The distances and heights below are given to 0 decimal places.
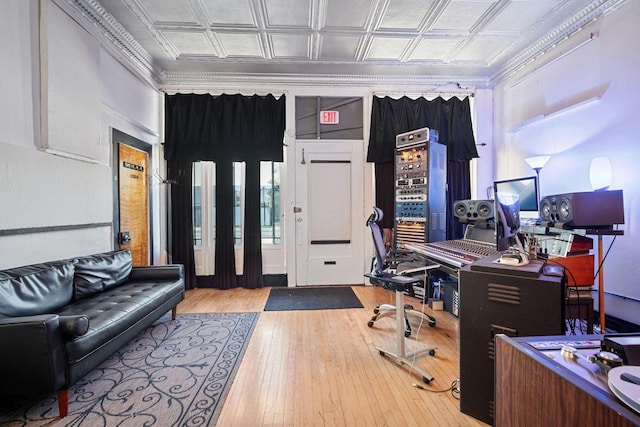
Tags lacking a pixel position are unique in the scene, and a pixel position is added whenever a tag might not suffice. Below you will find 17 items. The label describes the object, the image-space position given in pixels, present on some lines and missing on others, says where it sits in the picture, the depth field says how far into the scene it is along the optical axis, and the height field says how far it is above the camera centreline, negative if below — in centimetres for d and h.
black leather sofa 146 -69
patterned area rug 156 -113
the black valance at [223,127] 397 +117
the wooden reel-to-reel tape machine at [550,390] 57 -42
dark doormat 331 -112
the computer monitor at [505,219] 177 -7
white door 414 -4
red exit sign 416 +136
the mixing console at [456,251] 182 -32
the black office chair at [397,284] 206 -57
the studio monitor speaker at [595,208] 197 +0
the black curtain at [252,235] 403 -35
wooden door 319 +11
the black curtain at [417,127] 409 +112
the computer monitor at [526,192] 273 +16
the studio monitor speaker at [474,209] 256 +0
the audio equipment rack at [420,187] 339 +27
